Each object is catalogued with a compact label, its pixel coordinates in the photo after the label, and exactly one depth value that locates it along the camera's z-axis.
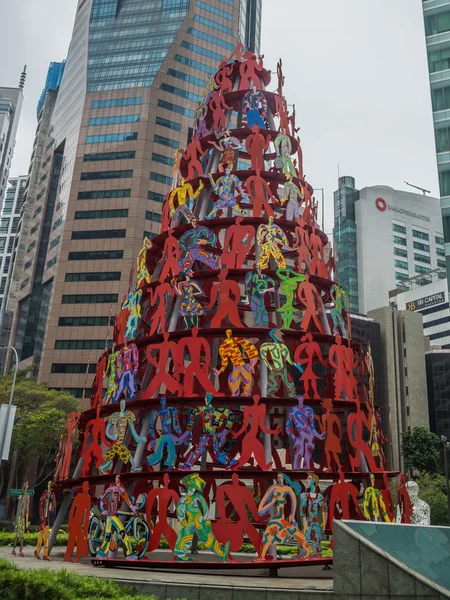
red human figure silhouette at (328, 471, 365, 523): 23.16
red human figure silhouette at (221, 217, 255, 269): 27.48
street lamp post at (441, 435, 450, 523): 37.72
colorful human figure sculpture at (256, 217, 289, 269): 27.94
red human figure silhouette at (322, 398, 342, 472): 24.14
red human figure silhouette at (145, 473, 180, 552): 22.12
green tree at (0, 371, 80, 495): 58.09
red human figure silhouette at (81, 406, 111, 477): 25.61
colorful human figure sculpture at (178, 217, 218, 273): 28.39
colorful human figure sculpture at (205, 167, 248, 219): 29.78
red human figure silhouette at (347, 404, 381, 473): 24.89
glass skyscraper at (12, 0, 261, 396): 95.62
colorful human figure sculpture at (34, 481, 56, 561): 25.95
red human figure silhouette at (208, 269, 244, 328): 25.83
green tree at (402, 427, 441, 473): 88.50
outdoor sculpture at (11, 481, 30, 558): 29.89
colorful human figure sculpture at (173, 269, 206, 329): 27.12
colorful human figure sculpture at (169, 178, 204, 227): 30.84
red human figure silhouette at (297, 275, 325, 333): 26.70
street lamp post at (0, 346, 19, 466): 26.03
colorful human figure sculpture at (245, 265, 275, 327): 26.56
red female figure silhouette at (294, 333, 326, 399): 25.05
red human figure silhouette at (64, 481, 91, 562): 23.64
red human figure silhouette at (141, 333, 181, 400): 24.80
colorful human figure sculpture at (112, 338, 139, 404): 26.31
